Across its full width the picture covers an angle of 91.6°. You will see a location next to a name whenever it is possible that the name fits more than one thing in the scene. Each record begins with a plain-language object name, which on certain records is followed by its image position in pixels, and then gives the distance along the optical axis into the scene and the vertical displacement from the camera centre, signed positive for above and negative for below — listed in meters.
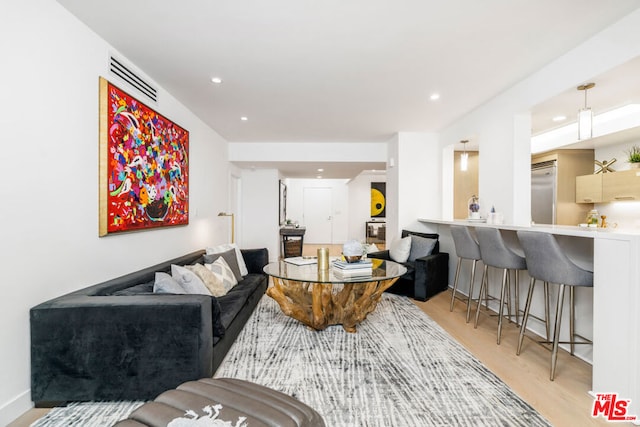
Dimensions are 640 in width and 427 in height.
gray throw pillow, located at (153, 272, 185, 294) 2.13 -0.52
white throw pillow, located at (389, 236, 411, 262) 4.45 -0.54
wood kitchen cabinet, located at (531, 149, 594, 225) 4.95 +0.52
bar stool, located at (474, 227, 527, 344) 2.71 -0.38
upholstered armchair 4.05 -0.71
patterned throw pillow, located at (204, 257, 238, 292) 3.14 -0.63
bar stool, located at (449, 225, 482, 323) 3.28 -0.35
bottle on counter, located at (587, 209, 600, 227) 3.33 -0.08
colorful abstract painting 2.32 +0.40
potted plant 4.10 +0.75
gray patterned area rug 1.75 -1.15
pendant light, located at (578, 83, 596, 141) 2.45 +0.72
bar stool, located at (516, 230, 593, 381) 2.08 -0.38
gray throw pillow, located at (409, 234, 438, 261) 4.36 -0.48
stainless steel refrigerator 5.06 +0.36
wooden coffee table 2.92 -0.85
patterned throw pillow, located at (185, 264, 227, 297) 2.87 -0.64
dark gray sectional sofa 1.76 -0.78
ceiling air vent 2.45 +1.14
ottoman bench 1.10 -0.75
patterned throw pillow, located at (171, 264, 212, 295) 2.41 -0.55
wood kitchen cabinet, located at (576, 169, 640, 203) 4.04 +0.38
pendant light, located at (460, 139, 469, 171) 4.74 +0.79
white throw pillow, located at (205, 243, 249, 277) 3.65 -0.48
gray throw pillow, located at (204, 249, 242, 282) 3.43 -0.54
